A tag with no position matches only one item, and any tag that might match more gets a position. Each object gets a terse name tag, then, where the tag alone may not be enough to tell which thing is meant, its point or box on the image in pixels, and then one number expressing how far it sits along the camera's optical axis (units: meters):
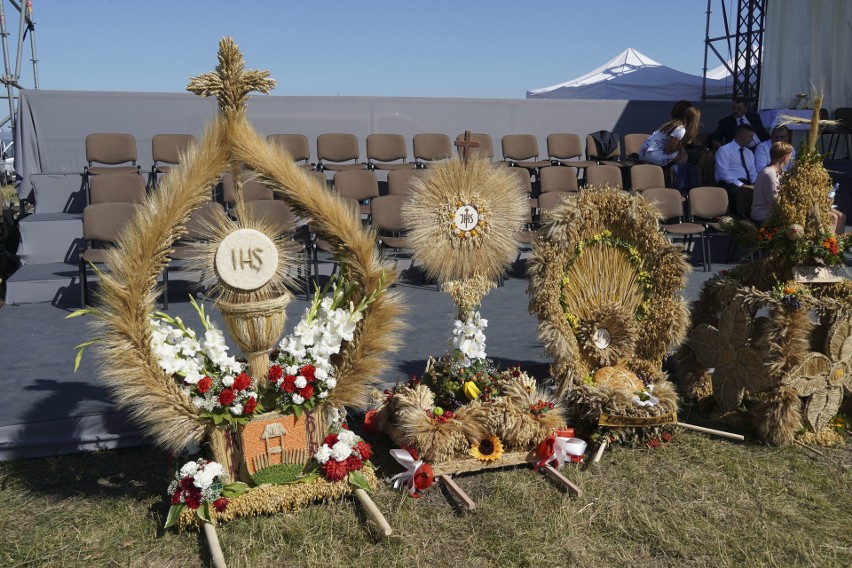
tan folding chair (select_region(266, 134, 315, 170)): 9.10
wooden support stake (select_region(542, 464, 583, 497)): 3.26
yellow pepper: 3.58
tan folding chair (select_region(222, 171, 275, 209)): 7.14
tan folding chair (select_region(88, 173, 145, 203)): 7.09
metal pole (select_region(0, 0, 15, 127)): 9.29
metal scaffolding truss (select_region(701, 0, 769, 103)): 13.89
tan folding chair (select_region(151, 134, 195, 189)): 8.66
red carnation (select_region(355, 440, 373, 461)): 3.28
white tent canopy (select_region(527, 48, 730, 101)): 17.16
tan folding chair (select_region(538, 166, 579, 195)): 8.30
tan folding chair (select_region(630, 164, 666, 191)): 8.42
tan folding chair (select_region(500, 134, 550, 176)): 9.99
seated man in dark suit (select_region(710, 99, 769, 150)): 9.99
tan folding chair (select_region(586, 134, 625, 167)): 10.27
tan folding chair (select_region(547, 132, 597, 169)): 10.20
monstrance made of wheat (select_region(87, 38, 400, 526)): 2.88
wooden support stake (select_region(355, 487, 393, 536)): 2.87
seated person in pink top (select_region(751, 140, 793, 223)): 6.28
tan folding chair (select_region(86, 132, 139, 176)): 8.47
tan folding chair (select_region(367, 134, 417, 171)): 9.45
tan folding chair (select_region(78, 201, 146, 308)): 6.13
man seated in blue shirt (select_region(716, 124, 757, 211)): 8.62
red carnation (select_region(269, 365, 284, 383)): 3.07
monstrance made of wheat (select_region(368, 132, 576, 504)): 3.43
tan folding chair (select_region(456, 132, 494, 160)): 9.52
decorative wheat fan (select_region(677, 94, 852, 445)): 3.73
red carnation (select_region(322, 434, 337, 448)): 3.24
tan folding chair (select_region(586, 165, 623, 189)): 8.63
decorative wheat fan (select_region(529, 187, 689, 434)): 3.74
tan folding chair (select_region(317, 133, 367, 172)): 9.27
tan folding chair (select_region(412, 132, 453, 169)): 9.50
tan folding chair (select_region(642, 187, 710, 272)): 7.88
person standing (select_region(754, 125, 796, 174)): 8.73
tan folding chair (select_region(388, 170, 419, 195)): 7.62
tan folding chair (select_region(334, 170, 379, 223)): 7.85
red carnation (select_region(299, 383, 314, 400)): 3.09
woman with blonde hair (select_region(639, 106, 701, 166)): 8.96
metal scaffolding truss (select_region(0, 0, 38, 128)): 9.35
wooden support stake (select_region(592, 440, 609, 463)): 3.55
